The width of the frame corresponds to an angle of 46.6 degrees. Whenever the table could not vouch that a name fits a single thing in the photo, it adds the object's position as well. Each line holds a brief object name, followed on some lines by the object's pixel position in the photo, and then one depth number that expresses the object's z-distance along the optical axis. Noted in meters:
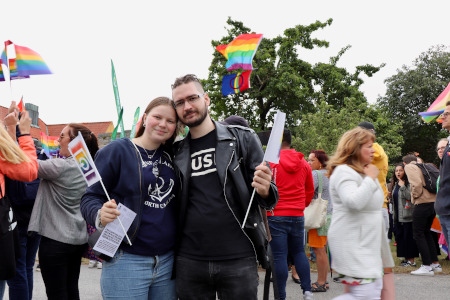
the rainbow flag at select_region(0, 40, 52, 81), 5.41
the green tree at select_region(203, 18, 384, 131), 27.83
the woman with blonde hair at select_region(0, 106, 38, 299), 3.27
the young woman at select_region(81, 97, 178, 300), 2.78
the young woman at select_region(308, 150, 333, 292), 6.77
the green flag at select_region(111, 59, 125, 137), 3.23
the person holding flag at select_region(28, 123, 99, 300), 4.05
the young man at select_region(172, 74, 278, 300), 2.88
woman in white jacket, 3.67
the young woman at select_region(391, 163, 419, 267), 8.93
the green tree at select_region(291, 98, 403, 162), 21.36
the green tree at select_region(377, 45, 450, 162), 38.91
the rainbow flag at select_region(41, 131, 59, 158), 11.19
